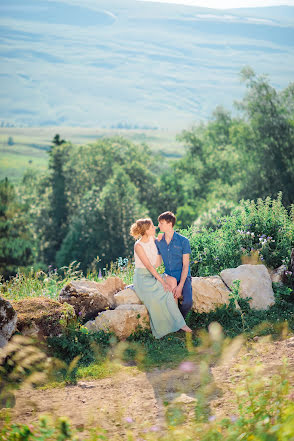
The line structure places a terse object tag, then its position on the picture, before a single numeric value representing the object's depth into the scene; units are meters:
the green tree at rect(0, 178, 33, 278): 36.28
